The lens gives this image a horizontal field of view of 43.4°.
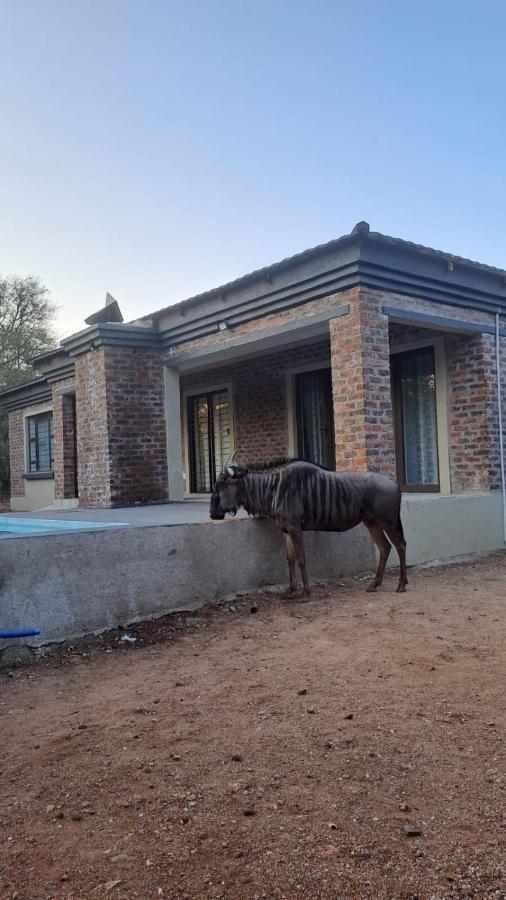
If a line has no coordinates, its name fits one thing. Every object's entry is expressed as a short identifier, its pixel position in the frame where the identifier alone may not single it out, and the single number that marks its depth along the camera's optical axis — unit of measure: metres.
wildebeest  5.81
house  7.13
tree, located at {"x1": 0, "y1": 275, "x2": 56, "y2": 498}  26.66
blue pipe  4.17
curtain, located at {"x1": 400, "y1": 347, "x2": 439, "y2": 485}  9.19
